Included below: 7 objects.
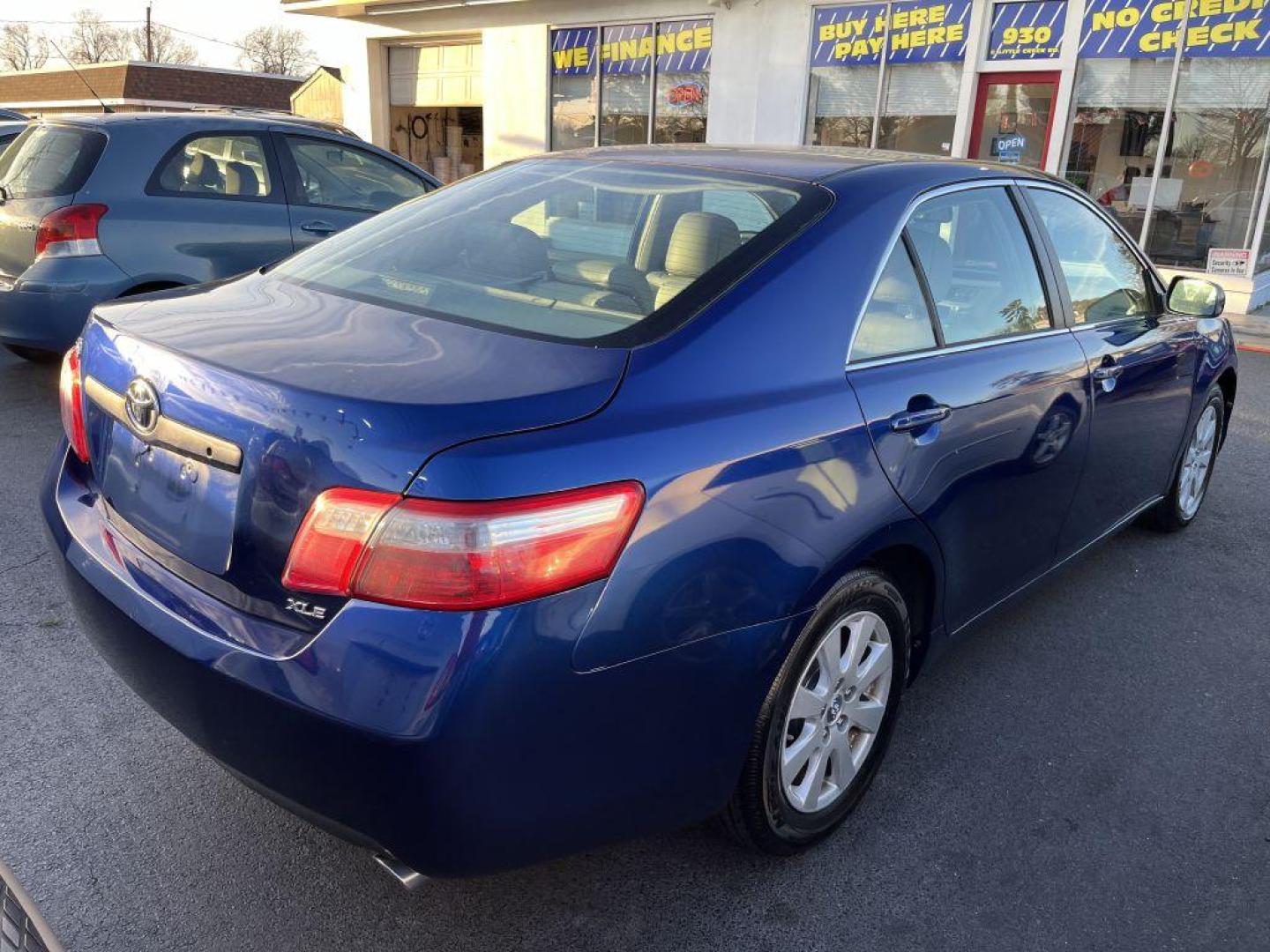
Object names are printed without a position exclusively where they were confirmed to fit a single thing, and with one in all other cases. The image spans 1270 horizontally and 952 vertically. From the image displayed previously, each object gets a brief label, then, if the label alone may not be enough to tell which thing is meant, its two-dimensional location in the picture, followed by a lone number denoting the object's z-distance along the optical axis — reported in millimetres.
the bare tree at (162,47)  72312
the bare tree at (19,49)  75125
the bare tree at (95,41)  72188
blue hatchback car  5383
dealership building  10156
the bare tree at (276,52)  79125
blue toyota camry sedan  1701
